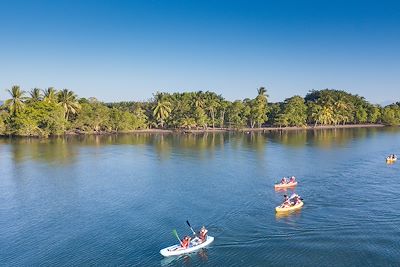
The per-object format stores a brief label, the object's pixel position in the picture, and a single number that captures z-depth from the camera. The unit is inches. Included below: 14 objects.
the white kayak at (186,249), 1179.3
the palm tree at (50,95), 4889.3
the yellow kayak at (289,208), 1569.9
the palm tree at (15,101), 4495.6
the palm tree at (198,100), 5891.7
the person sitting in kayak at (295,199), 1627.7
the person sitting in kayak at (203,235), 1258.0
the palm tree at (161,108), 5693.9
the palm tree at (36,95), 4918.8
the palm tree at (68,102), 5022.1
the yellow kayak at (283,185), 1982.0
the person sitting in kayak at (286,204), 1584.4
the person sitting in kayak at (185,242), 1215.6
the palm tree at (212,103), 5925.2
